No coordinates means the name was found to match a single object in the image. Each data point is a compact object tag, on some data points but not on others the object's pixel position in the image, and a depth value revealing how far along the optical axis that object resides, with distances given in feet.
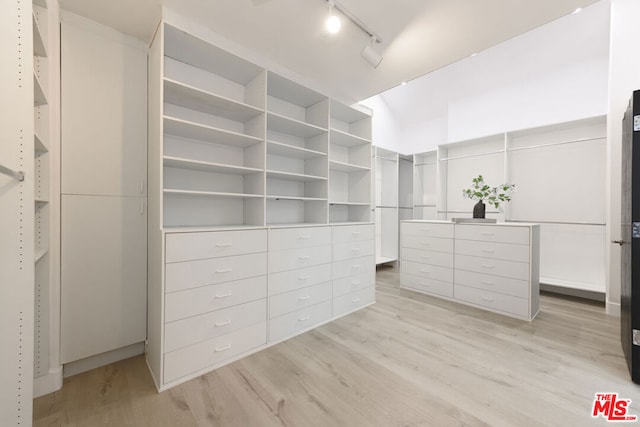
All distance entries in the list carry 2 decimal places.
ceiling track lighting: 5.37
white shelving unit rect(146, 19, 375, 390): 5.43
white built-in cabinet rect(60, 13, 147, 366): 5.57
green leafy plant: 9.89
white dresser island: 8.45
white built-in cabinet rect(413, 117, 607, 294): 10.30
